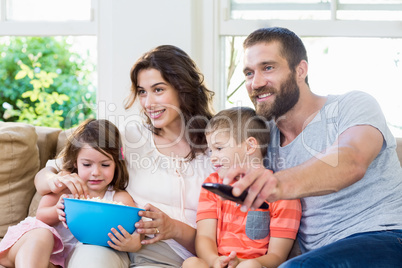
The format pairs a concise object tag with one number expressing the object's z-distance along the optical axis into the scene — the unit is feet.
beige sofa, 8.87
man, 7.03
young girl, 7.90
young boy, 7.85
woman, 8.18
